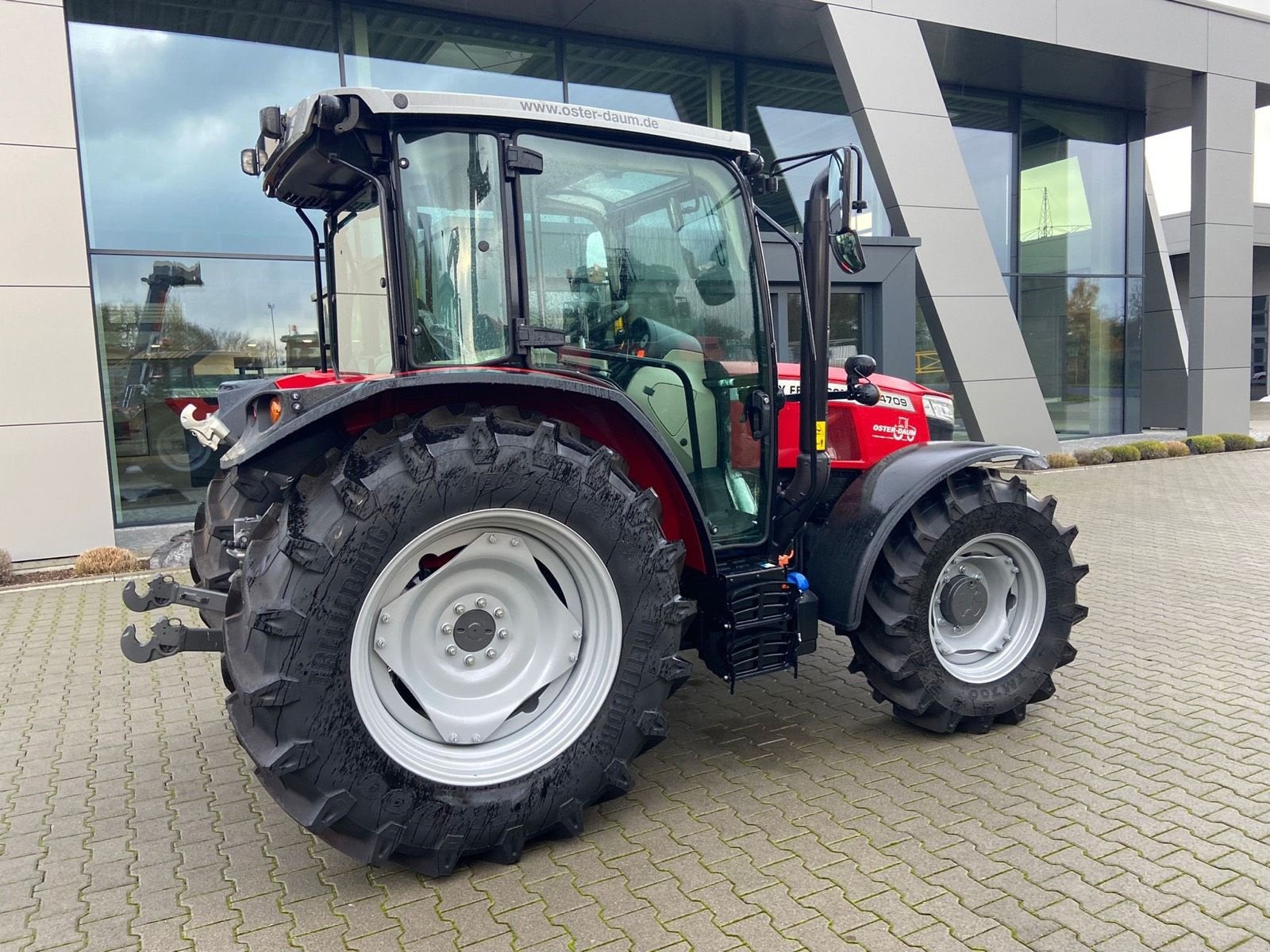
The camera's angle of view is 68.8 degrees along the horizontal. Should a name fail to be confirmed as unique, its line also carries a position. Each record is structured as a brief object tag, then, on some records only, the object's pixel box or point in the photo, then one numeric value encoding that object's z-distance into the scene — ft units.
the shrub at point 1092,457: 45.50
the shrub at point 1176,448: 47.50
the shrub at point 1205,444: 48.70
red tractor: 8.96
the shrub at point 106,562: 25.67
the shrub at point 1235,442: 50.16
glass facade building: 32.12
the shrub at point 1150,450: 46.80
